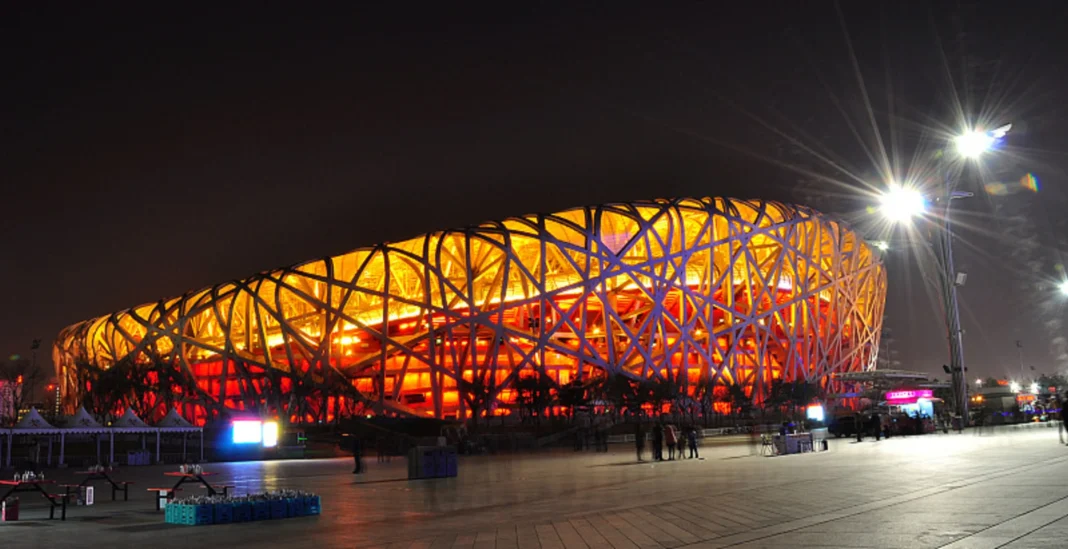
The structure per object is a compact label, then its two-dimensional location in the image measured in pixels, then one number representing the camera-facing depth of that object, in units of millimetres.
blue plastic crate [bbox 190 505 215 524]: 12992
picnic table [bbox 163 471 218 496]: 15984
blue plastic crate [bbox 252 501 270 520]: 13414
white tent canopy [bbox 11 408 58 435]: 38750
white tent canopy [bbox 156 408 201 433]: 44125
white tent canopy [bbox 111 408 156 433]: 42041
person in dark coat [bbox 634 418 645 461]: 30828
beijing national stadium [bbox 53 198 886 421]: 72062
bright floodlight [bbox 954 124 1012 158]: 23453
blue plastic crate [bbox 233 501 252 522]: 13289
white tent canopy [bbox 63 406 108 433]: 40281
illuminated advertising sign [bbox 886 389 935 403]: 48731
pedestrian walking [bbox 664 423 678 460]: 30297
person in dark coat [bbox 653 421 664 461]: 29688
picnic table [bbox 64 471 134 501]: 18422
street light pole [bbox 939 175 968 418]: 29438
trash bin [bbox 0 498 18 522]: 14539
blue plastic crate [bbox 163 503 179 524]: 13344
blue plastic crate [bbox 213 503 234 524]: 13143
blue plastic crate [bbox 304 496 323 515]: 14078
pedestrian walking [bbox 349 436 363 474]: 28480
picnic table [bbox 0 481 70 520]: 14859
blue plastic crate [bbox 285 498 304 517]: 13773
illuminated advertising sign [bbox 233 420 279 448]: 37125
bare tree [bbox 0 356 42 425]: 95938
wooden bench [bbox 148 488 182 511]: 16172
